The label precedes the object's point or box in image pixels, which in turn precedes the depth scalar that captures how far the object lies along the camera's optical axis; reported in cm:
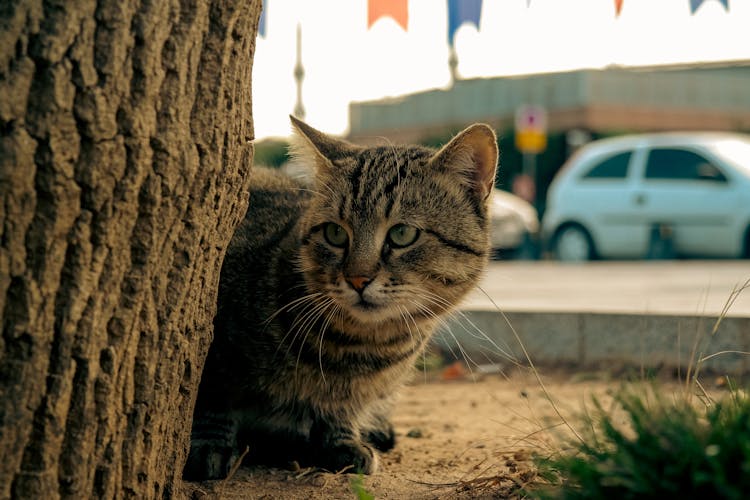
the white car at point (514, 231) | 1630
